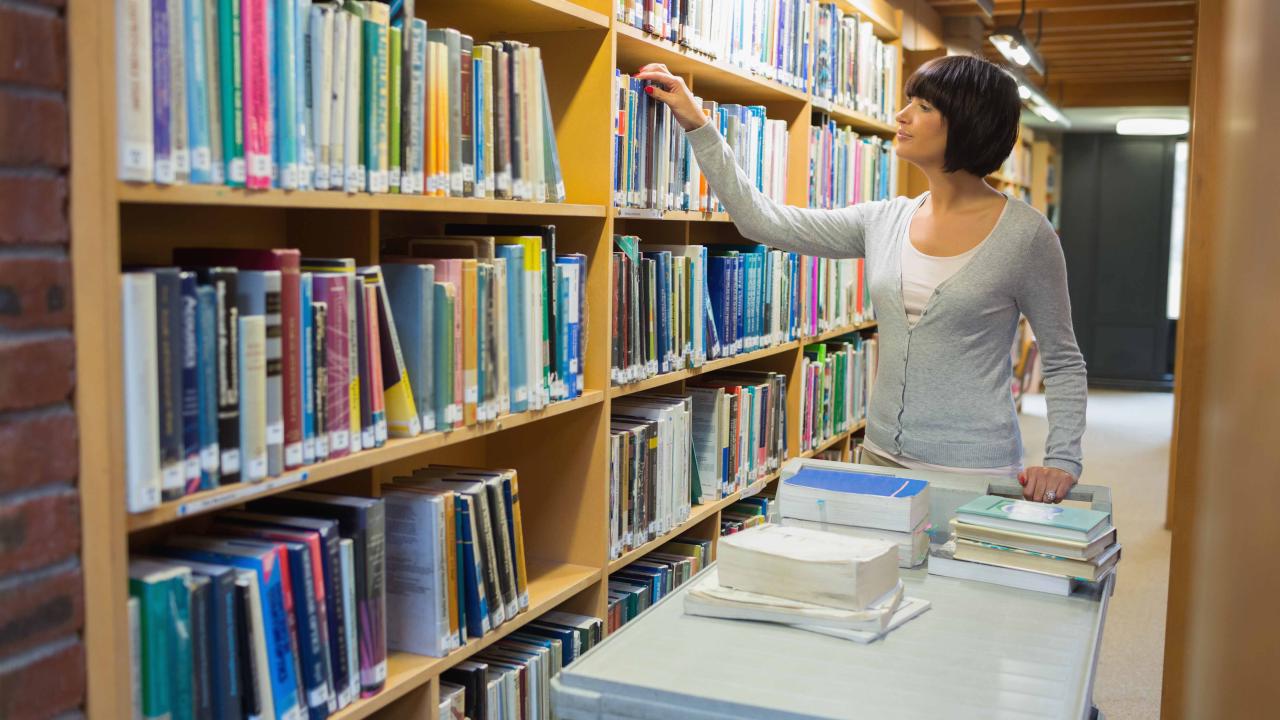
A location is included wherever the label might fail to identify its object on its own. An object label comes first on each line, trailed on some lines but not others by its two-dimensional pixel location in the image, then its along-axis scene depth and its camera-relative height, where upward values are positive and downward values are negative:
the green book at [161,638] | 1.41 -0.48
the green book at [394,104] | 1.79 +0.24
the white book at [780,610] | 1.59 -0.50
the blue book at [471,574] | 2.03 -0.57
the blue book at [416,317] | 1.89 -0.10
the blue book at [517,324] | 2.13 -0.13
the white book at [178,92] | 1.39 +0.20
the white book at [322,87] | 1.63 +0.25
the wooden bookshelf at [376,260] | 1.29 -0.01
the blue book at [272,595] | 1.56 -0.47
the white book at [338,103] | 1.67 +0.23
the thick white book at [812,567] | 1.60 -0.44
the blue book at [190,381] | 1.41 -0.16
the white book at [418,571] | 1.95 -0.54
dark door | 12.19 +0.19
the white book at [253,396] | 1.50 -0.19
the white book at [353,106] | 1.70 +0.23
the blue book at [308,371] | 1.61 -0.16
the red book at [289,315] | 1.58 -0.08
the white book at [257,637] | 1.53 -0.52
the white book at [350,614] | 1.72 -0.54
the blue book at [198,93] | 1.42 +0.20
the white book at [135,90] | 1.31 +0.19
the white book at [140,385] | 1.33 -0.16
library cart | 1.39 -0.53
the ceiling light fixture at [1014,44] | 5.34 +1.06
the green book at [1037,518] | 1.79 -0.41
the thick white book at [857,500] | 1.89 -0.40
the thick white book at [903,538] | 1.91 -0.46
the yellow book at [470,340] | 1.99 -0.15
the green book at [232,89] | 1.47 +0.22
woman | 2.32 -0.07
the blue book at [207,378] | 1.43 -0.16
